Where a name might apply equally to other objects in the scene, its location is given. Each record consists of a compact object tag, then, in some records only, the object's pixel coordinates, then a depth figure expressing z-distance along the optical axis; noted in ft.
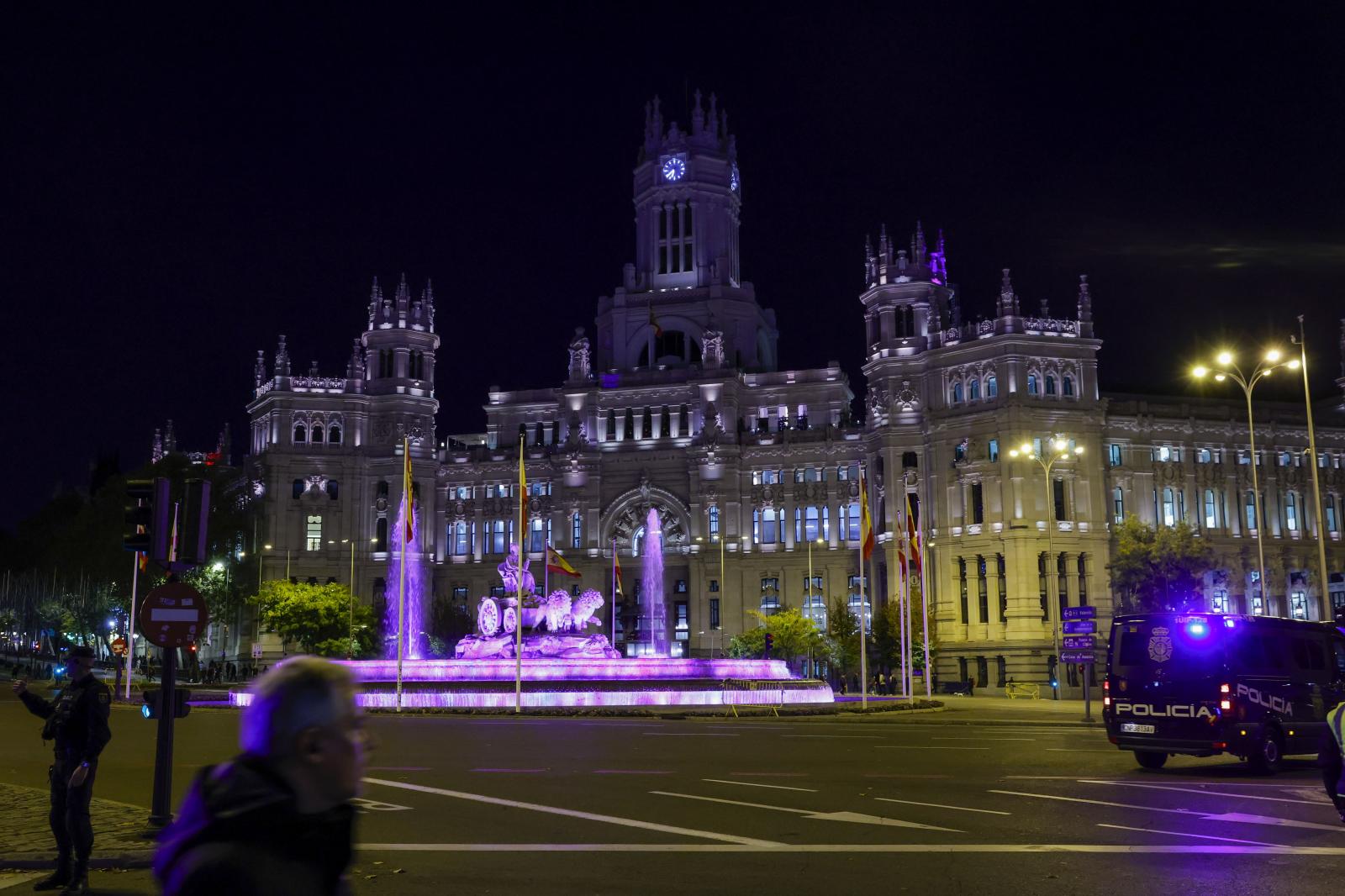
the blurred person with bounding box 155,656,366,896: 12.81
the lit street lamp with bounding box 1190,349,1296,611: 120.47
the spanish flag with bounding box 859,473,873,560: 171.22
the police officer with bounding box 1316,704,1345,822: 43.39
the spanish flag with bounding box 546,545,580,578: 192.34
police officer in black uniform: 38.63
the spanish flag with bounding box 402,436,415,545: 157.99
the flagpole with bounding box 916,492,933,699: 188.35
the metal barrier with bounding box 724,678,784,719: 163.43
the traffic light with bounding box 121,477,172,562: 50.42
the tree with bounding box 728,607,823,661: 267.59
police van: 76.89
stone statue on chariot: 188.03
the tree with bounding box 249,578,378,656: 291.79
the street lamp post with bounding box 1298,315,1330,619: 118.49
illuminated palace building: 285.43
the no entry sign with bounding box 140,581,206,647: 46.80
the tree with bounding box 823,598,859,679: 265.75
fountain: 162.50
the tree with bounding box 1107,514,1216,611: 238.68
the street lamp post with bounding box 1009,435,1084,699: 235.67
